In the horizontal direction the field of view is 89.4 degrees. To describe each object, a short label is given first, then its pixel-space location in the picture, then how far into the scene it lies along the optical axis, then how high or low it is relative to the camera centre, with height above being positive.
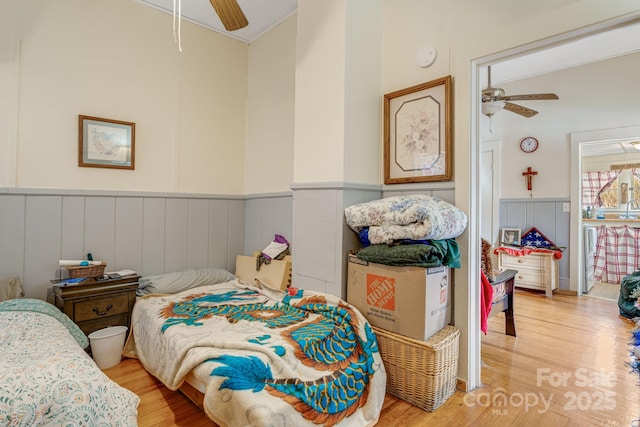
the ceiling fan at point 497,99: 3.17 +1.18
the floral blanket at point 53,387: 1.10 -0.64
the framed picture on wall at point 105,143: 2.61 +0.59
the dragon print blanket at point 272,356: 1.31 -0.69
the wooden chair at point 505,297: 2.50 -0.66
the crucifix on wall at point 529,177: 4.63 +0.58
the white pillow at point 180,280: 2.69 -0.59
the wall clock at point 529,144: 4.62 +1.05
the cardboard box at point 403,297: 1.74 -0.46
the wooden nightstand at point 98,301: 2.25 -0.64
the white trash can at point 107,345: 2.21 -0.92
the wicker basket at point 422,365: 1.71 -0.82
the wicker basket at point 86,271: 2.38 -0.43
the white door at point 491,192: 4.94 +0.39
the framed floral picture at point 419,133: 2.02 +0.55
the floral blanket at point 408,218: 1.72 -0.01
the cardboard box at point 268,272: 2.70 -0.52
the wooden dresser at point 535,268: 4.15 -0.69
